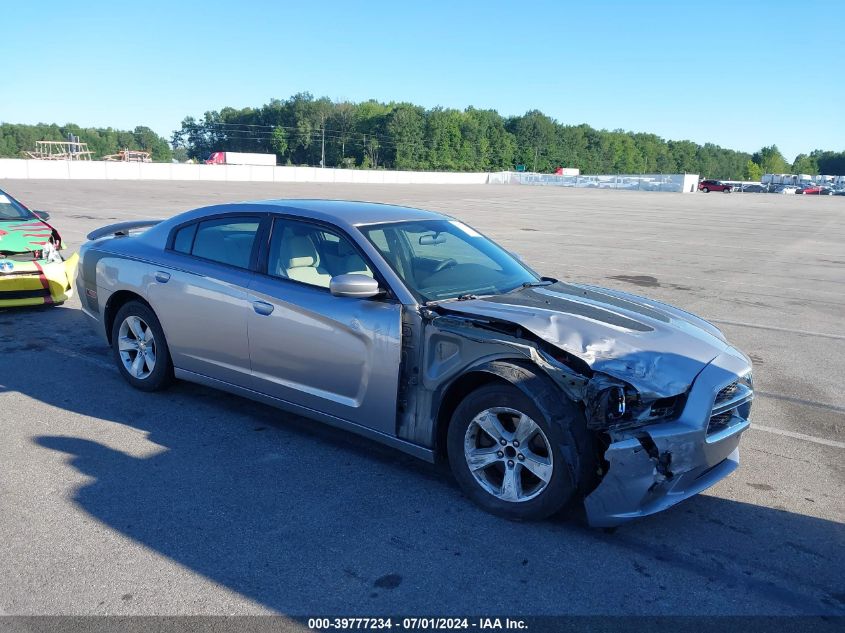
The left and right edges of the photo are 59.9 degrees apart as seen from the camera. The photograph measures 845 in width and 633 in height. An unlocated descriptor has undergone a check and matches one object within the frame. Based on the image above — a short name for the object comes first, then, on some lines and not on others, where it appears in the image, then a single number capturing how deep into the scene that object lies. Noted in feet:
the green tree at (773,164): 649.61
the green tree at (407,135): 419.33
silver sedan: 11.67
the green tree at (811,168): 652.89
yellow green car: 26.50
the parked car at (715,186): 268.82
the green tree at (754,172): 618.03
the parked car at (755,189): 330.13
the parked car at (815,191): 307.17
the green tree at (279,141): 435.12
